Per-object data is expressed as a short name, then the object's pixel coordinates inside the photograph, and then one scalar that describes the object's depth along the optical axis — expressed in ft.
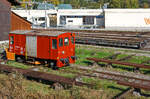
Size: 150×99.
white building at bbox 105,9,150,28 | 176.86
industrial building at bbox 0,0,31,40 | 90.57
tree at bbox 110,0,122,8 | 256.11
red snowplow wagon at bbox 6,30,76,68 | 50.47
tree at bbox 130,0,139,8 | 260.89
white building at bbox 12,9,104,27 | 195.11
